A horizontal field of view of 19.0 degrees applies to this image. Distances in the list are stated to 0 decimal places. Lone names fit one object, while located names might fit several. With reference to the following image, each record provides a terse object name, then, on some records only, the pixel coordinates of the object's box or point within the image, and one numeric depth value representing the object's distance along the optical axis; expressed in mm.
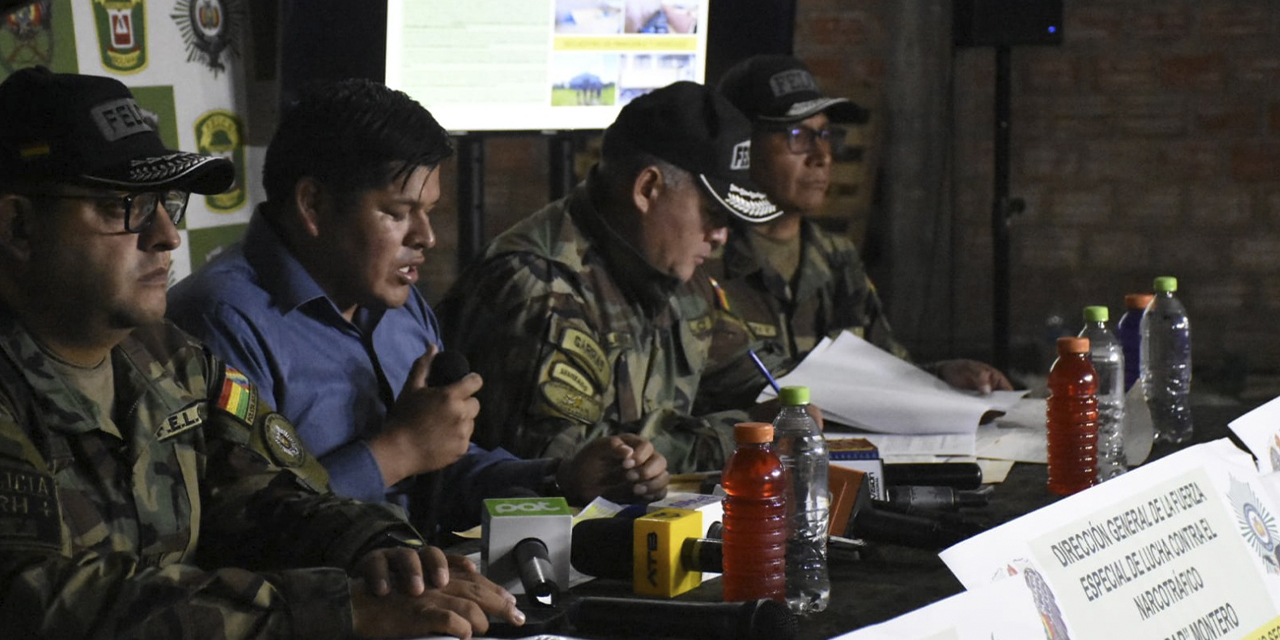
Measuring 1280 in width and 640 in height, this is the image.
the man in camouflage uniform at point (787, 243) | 5399
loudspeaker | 6898
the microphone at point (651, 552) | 3598
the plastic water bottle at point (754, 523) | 3564
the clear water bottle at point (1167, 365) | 4474
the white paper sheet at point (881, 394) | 4392
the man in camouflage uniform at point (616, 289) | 4335
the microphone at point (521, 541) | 3593
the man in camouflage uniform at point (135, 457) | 3417
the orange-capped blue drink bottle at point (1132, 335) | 4558
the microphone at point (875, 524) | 3742
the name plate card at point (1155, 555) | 3524
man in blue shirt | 4040
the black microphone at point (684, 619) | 3429
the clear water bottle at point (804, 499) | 3585
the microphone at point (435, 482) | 4107
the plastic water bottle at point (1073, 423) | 4073
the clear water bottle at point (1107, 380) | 4223
